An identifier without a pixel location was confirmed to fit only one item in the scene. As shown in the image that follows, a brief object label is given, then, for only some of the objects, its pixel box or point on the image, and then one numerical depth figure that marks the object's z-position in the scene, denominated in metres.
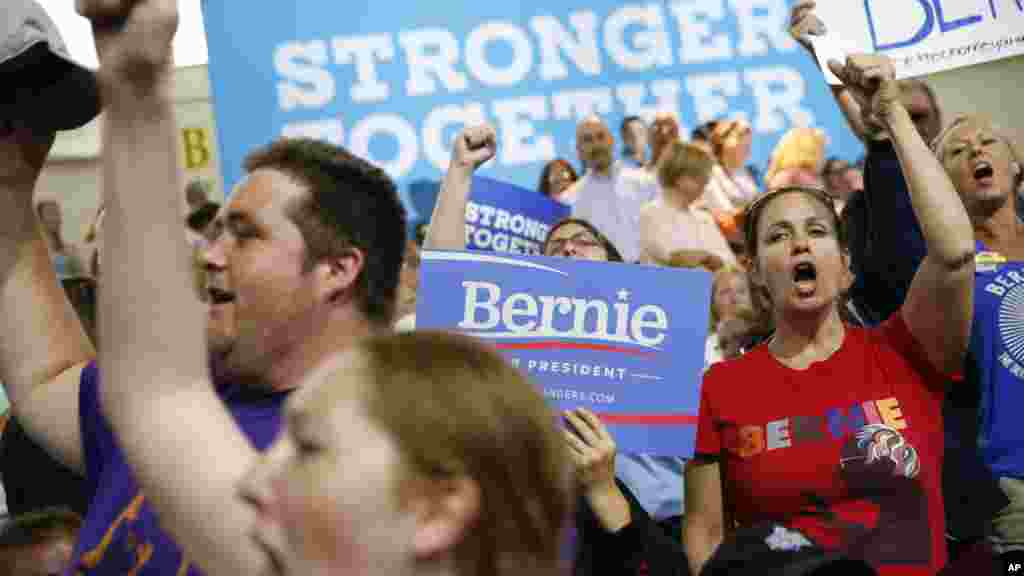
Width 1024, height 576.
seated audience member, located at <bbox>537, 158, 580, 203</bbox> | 8.46
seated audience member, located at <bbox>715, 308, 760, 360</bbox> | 4.46
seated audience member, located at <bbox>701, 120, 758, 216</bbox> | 8.96
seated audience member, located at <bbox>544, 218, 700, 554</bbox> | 3.85
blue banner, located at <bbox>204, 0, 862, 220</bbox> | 8.48
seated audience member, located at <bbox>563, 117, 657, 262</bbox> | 7.79
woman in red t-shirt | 3.15
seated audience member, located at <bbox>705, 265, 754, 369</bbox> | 5.97
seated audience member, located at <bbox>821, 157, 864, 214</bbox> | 8.90
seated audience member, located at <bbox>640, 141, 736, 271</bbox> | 7.33
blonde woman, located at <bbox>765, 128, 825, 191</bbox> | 8.62
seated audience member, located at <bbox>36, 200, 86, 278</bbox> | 9.29
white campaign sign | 4.25
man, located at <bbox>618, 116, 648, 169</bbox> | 9.10
